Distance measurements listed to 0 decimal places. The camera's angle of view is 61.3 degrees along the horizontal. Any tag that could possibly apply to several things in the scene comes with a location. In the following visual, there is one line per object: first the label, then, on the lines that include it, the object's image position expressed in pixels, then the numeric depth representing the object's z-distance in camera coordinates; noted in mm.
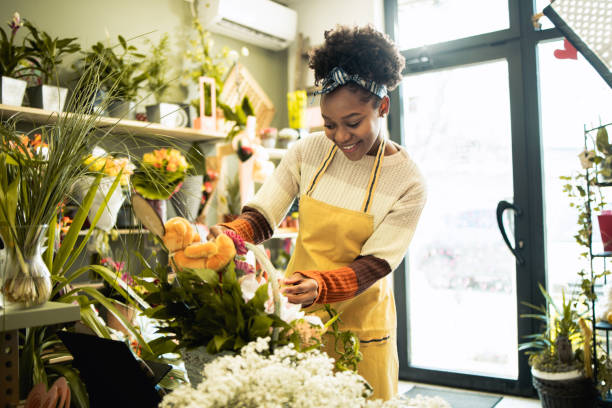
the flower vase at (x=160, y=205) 2748
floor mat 3068
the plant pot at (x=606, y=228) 2520
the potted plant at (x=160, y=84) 2896
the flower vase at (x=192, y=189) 2760
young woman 1320
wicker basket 2602
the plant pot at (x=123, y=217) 2719
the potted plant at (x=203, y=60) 3297
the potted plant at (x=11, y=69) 2268
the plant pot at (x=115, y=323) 2021
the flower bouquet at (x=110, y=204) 2251
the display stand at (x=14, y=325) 815
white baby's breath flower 666
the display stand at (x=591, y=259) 2534
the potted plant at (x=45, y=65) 2400
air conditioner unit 3455
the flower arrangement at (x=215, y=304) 836
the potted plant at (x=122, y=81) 2604
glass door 3326
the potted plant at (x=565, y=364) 2609
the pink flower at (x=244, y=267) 956
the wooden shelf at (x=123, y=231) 2588
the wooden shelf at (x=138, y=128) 2294
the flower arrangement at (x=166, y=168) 2562
